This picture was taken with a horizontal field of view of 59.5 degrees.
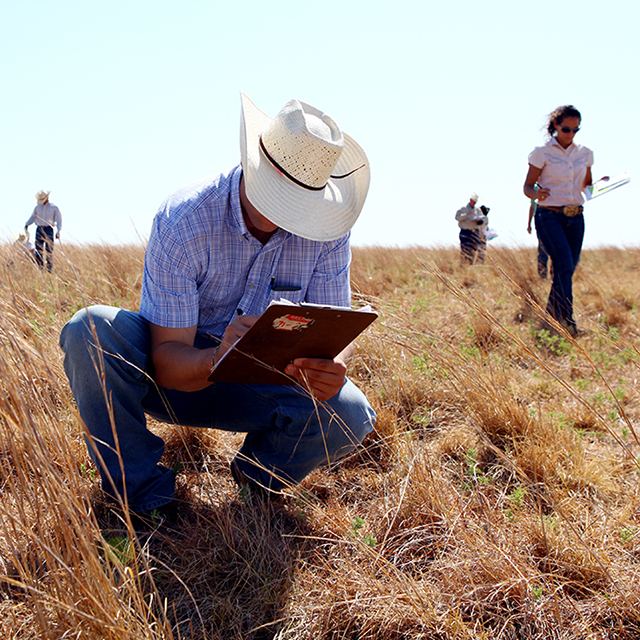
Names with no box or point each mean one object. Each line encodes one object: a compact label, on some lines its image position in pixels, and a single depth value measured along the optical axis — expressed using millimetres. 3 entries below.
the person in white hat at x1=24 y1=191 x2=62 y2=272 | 9243
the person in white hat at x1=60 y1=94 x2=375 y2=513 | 1671
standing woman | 4477
